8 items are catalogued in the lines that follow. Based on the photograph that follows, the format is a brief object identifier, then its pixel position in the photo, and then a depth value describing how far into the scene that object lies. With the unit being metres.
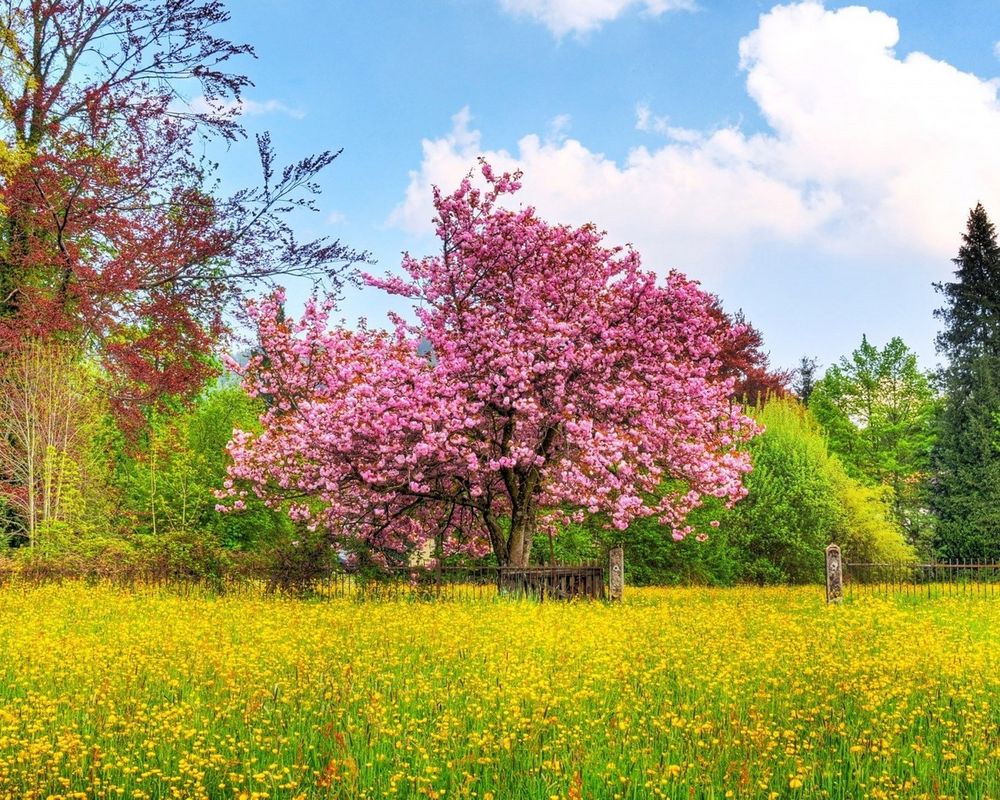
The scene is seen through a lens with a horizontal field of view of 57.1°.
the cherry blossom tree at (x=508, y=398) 18.91
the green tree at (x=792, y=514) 32.69
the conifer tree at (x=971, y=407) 42.97
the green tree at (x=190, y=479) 28.50
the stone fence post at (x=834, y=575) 21.14
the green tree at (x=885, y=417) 50.84
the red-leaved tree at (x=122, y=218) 23.64
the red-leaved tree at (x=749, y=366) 47.53
